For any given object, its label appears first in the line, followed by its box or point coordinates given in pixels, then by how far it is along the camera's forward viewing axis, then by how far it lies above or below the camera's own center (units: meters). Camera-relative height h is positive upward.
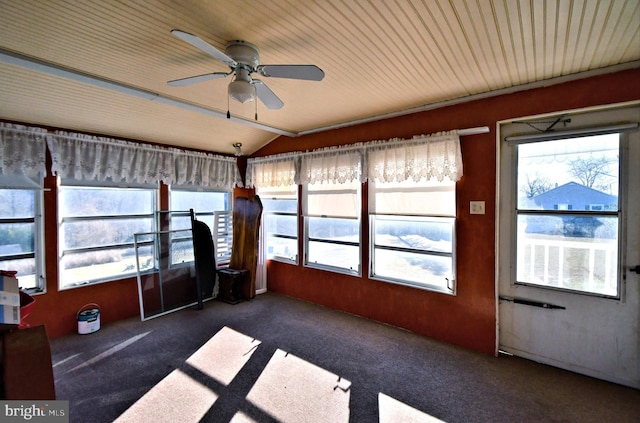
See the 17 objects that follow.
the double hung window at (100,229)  3.22 -0.27
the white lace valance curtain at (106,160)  3.06 +0.59
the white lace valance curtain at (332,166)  3.51 +0.57
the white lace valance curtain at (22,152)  2.74 +0.57
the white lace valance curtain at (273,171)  4.16 +0.58
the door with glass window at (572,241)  2.18 -0.29
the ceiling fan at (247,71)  1.68 +0.85
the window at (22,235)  2.83 -0.29
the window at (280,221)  4.38 -0.22
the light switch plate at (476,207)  2.73 +0.01
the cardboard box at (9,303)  1.30 -0.46
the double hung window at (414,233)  2.96 -0.29
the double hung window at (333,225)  3.67 -0.25
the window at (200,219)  4.01 -0.17
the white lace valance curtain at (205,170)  4.02 +0.58
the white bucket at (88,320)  3.12 -1.28
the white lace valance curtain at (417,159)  2.79 +0.53
